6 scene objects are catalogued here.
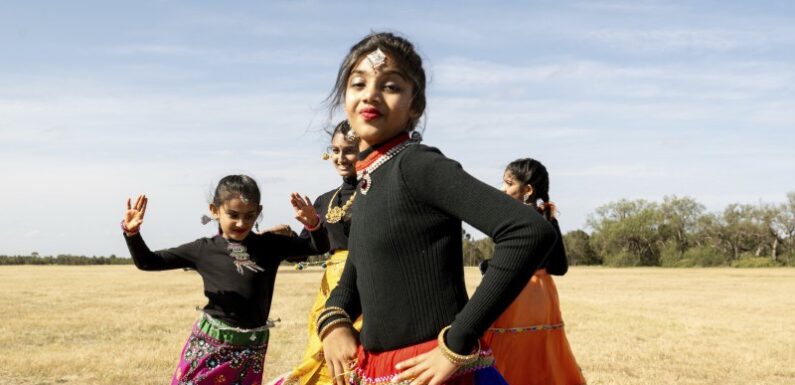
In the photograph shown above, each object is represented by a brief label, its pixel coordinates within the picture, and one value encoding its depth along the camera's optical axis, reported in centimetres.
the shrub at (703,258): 8281
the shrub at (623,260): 8950
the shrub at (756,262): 7681
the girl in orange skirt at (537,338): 562
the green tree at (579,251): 9488
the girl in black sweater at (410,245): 239
